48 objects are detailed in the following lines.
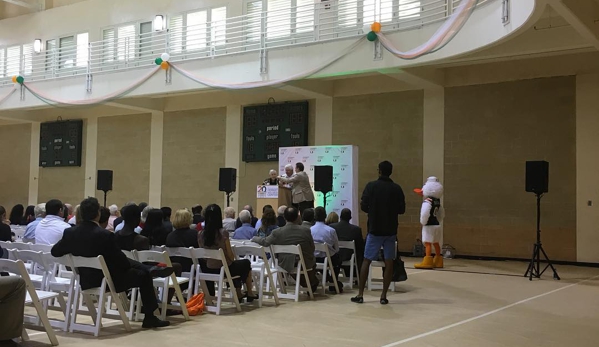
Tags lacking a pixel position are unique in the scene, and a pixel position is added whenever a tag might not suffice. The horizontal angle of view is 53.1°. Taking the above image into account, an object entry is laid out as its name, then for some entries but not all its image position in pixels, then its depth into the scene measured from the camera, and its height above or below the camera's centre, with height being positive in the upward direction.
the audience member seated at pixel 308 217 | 7.13 -0.30
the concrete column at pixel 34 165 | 17.17 +0.59
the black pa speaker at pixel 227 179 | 11.88 +0.21
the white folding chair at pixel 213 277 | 5.72 -0.85
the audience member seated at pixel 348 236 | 7.48 -0.54
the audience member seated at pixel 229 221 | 8.72 -0.46
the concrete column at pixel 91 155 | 16.25 +0.86
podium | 10.76 -0.11
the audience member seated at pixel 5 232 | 6.71 -0.53
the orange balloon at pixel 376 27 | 9.83 +2.73
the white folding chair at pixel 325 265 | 6.86 -0.87
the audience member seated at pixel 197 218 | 8.73 -0.43
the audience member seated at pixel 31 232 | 7.36 -0.58
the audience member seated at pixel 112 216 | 8.33 -0.43
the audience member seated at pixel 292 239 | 6.55 -0.53
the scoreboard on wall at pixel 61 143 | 16.53 +1.21
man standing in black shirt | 6.30 -0.29
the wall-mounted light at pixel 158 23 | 14.12 +3.91
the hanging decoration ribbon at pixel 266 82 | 10.42 +2.06
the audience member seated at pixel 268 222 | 7.20 -0.38
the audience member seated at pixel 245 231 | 7.66 -0.52
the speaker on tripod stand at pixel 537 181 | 8.56 +0.22
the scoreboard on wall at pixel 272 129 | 13.30 +1.41
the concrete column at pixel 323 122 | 13.06 +1.52
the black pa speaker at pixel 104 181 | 13.45 +0.14
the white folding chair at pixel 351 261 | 7.36 -0.86
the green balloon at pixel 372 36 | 9.90 +2.59
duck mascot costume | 9.92 -0.59
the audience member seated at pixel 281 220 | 7.85 -0.38
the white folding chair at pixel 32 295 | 4.24 -0.81
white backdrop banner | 11.39 +0.41
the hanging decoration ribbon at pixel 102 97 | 12.65 +2.05
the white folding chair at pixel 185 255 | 5.93 -0.66
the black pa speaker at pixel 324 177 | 10.48 +0.26
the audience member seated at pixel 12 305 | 4.08 -0.82
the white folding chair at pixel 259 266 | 6.11 -0.81
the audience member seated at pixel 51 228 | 6.20 -0.44
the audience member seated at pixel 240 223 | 8.55 -0.47
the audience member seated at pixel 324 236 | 7.00 -0.52
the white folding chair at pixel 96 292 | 4.71 -0.85
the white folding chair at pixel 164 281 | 5.32 -0.84
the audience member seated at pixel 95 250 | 4.79 -0.51
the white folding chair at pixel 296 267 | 6.42 -0.84
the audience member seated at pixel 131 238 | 5.79 -0.49
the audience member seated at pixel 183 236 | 6.14 -0.49
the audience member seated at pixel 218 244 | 5.93 -0.54
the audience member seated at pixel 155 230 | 6.36 -0.45
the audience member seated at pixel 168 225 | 6.50 -0.40
